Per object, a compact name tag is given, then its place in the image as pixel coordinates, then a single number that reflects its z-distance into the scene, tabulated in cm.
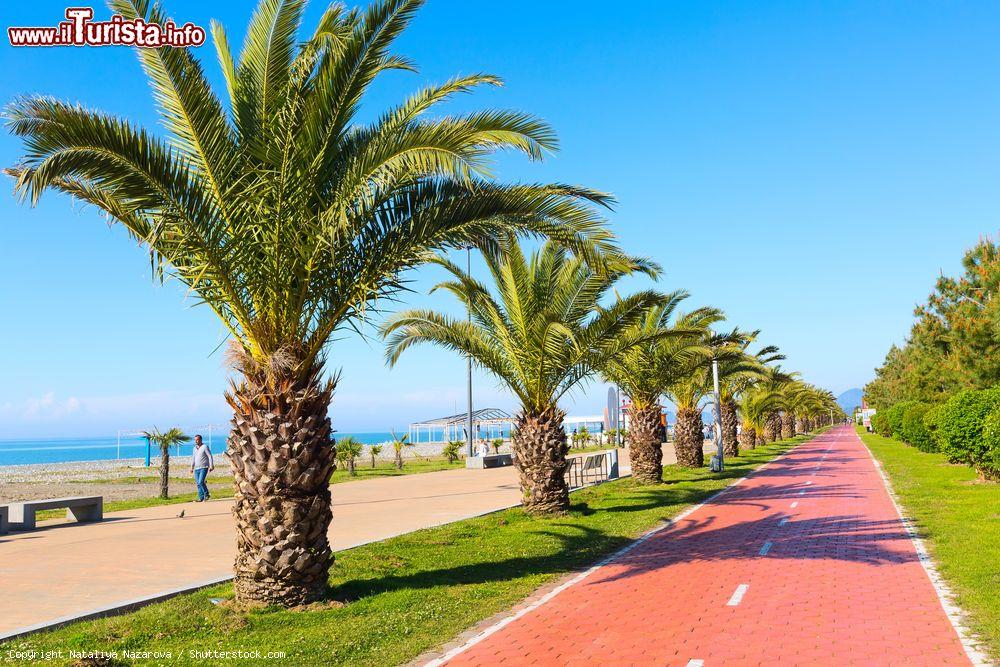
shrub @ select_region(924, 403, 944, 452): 2720
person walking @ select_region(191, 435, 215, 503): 2027
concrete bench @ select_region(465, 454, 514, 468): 3647
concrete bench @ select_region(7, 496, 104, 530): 1622
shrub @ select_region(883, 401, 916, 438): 4790
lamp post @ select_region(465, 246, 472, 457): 3731
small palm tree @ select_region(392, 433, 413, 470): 3459
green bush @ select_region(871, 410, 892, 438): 6650
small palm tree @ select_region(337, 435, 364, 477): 3125
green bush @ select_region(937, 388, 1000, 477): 2117
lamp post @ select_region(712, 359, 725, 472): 2909
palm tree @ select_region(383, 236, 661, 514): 1573
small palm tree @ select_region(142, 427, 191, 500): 2288
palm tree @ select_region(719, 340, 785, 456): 3160
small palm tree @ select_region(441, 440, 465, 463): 3988
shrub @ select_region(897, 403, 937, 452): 3625
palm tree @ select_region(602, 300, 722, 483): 2389
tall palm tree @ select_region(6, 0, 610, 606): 848
